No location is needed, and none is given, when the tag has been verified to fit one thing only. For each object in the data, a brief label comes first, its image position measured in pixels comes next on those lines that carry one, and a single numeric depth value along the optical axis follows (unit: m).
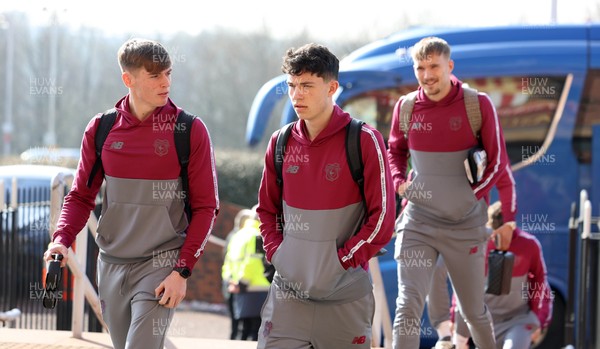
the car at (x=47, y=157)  22.47
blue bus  10.21
